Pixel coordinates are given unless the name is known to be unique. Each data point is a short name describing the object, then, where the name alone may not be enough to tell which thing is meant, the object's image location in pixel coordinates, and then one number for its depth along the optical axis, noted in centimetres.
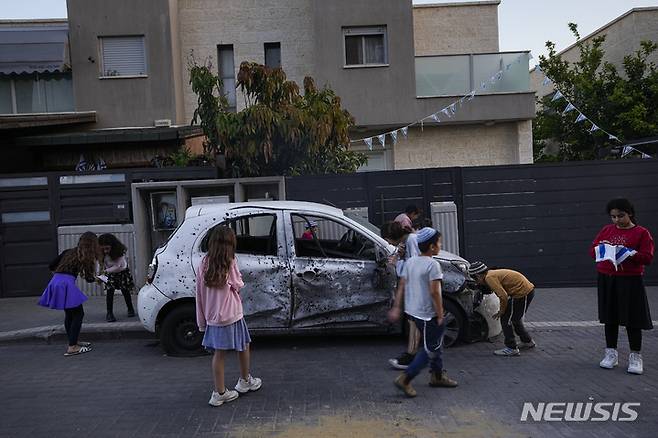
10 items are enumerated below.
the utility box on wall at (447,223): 1083
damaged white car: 712
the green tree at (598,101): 1627
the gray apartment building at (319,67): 1557
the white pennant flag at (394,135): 1508
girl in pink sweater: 539
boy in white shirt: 543
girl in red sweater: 608
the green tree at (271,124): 1073
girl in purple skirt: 738
